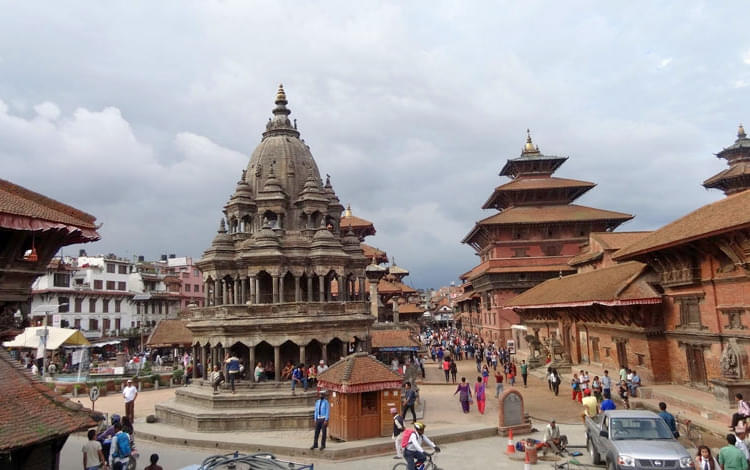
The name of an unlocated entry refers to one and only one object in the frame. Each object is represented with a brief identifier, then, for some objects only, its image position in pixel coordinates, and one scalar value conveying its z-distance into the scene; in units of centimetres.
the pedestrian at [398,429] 1224
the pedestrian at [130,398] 1989
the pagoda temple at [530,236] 4822
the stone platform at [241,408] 2086
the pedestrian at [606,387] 2047
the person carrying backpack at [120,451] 1244
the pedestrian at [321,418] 1596
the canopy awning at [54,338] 3350
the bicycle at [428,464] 1181
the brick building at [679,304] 1736
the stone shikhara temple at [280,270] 2375
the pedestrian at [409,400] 1888
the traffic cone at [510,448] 1541
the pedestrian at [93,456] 1086
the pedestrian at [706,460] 1008
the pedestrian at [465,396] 2192
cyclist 1161
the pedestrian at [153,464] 1086
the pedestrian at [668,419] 1299
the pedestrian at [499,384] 2459
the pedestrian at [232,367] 2245
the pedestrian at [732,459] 996
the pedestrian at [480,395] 2184
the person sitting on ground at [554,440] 1434
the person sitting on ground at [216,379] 2277
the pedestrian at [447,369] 3168
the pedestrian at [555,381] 2545
